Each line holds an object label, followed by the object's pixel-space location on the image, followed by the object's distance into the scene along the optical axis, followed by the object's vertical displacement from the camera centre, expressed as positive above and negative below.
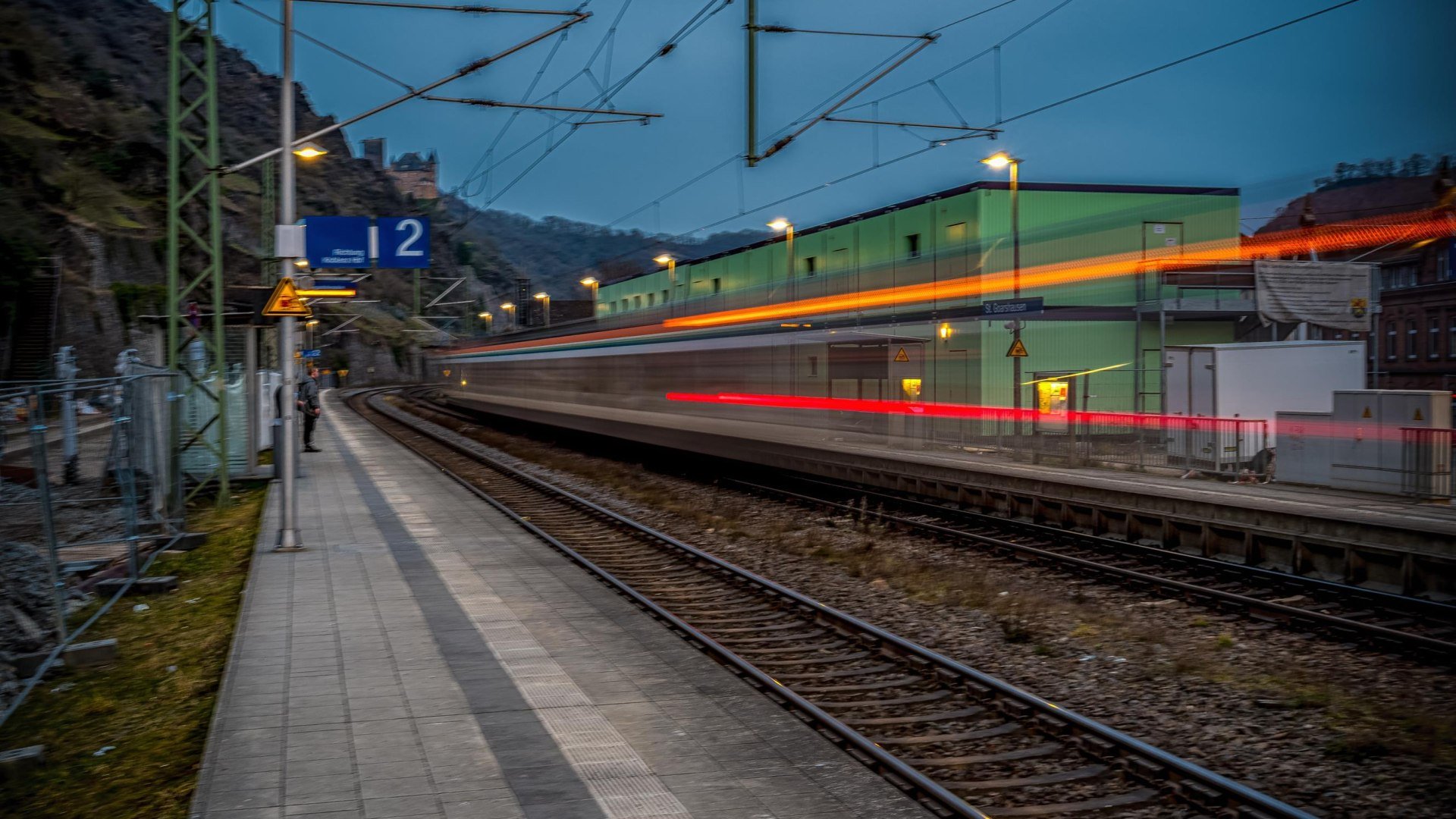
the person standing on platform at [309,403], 29.62 -0.47
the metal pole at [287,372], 13.34 +0.17
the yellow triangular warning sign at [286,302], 13.56 +1.03
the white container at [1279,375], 20.66 +0.08
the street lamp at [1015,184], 21.41 +4.42
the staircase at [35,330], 36.72 +1.92
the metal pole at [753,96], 16.53 +4.43
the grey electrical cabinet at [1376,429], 14.97 -0.72
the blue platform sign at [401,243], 25.64 +3.32
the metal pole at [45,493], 8.45 -0.80
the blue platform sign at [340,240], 25.27 +3.32
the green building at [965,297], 17.56 +1.54
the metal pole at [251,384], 20.45 +0.04
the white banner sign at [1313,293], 20.33 +1.68
